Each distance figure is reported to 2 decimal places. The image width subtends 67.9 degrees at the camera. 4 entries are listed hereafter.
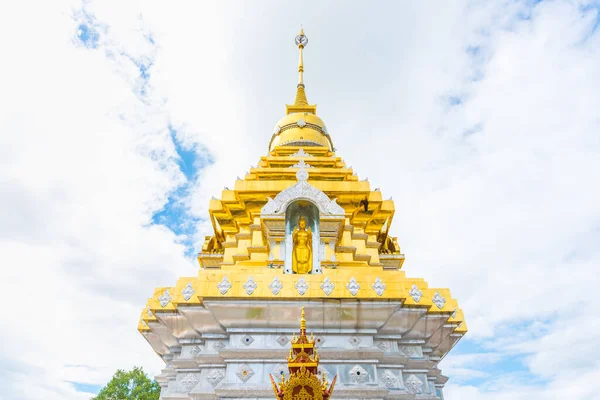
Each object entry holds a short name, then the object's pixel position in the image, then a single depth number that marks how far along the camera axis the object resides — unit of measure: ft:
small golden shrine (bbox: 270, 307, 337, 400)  23.21
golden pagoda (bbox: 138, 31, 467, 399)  32.81
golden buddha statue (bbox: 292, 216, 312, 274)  40.96
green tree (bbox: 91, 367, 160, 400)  86.74
